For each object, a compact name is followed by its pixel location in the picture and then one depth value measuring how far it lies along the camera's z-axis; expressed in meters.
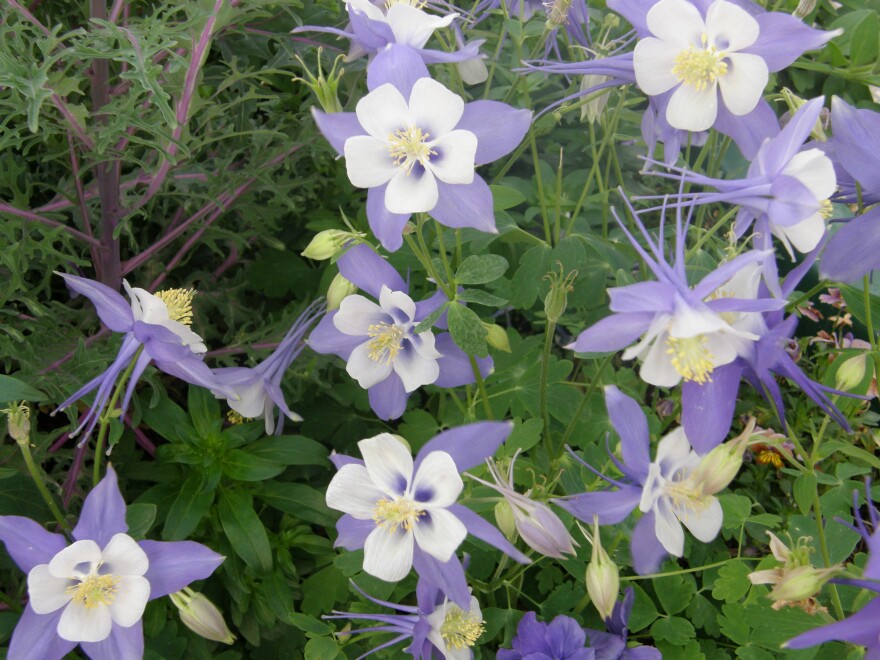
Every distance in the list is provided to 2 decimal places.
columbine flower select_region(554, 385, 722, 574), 0.33
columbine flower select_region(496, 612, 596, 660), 0.38
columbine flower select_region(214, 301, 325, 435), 0.41
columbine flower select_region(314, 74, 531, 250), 0.32
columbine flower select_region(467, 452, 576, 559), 0.32
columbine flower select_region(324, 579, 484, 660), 0.36
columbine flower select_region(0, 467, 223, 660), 0.34
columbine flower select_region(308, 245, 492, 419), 0.37
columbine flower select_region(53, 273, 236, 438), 0.36
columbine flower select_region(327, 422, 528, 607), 0.31
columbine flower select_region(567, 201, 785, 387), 0.27
